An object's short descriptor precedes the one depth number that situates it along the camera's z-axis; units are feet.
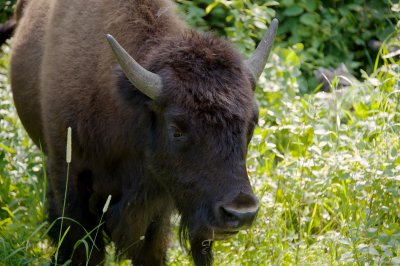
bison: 28.86
